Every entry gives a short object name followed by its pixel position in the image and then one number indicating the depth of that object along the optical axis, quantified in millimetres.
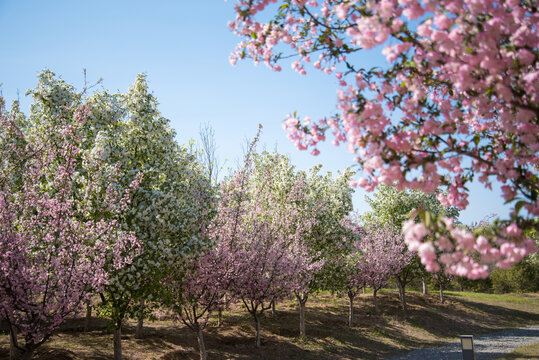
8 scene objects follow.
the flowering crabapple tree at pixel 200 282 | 13297
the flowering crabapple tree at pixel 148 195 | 12234
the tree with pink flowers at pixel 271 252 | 15047
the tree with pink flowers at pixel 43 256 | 8617
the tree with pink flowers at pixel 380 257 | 28594
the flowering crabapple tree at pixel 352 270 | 23422
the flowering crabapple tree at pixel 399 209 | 35250
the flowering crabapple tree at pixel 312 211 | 18922
